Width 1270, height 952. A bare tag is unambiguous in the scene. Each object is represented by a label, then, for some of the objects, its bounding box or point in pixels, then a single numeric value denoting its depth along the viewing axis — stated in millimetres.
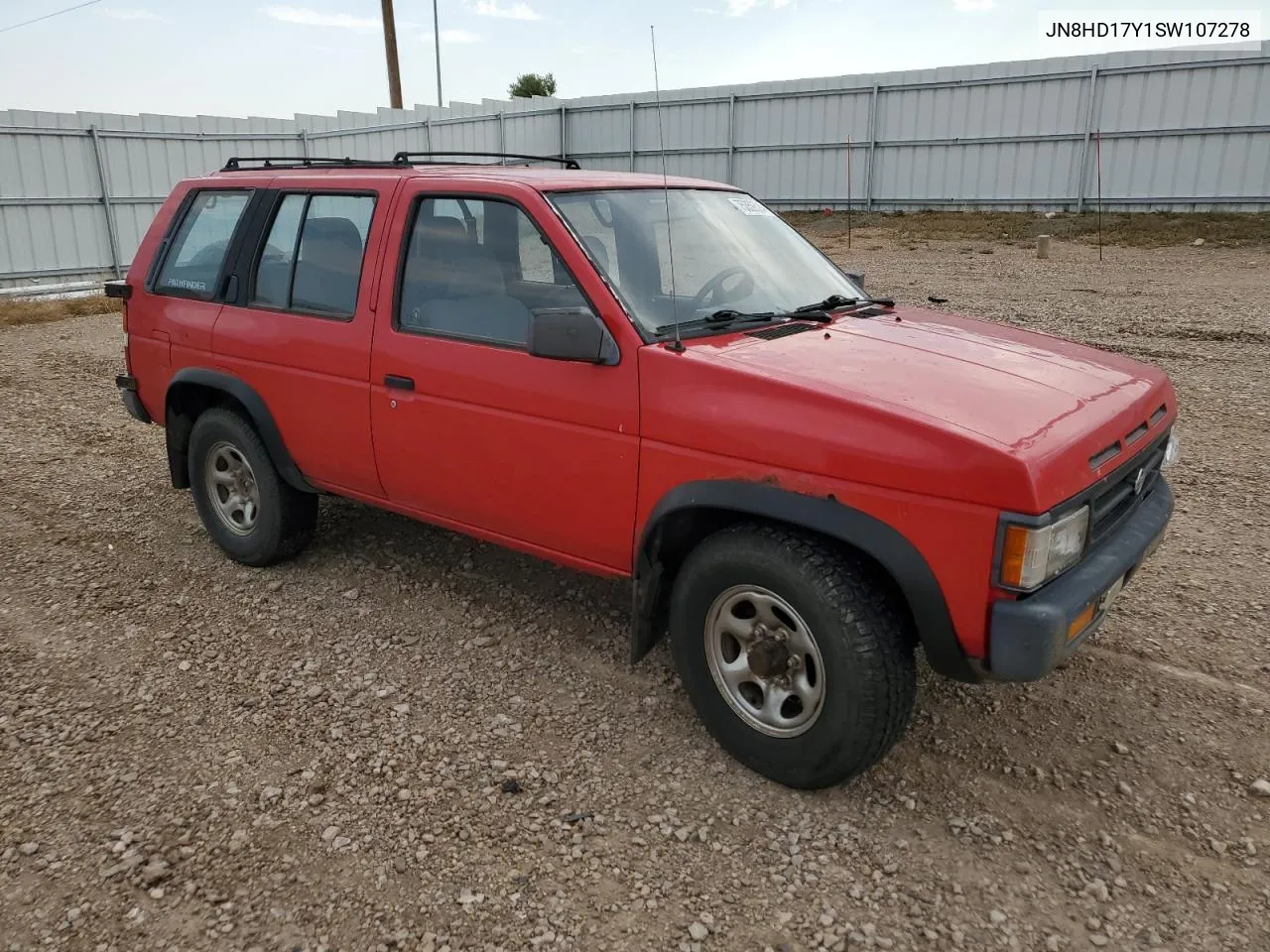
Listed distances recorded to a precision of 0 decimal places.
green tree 60094
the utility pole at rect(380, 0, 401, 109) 23109
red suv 2658
